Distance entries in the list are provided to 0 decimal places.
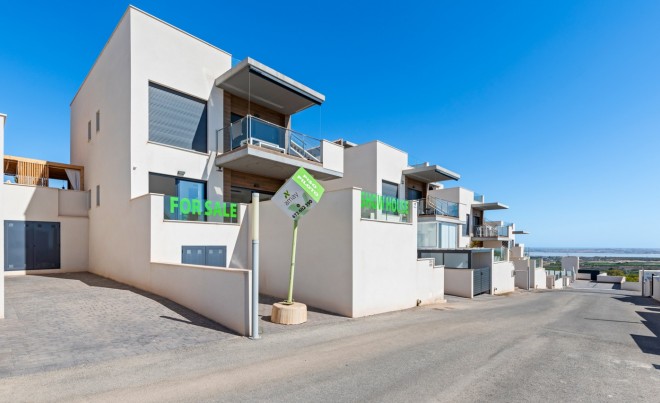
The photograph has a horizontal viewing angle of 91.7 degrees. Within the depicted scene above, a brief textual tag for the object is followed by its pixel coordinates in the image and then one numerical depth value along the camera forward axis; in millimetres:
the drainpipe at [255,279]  7395
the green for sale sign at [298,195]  9008
